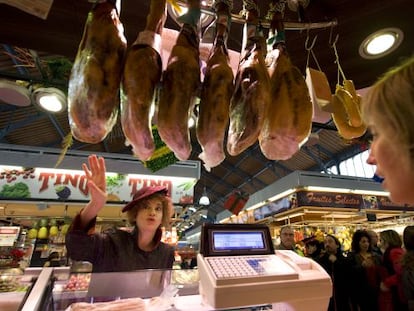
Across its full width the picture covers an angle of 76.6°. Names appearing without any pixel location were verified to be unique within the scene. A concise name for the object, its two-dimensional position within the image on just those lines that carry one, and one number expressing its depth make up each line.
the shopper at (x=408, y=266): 2.64
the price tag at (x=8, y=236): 5.14
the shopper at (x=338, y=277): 3.36
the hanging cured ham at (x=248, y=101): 0.73
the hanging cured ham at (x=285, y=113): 0.79
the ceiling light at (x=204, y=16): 1.07
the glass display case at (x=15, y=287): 0.86
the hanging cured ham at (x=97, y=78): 0.61
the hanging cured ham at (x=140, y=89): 0.63
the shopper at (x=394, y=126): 0.62
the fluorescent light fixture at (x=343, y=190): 6.30
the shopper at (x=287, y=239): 3.56
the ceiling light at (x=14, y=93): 2.92
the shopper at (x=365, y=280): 3.26
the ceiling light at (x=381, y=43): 1.41
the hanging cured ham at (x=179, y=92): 0.67
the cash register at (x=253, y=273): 0.71
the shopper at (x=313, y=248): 3.70
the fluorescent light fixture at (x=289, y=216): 6.68
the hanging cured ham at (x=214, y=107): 0.71
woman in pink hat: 1.12
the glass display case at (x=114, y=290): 0.82
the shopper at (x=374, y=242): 3.68
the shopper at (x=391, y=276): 3.00
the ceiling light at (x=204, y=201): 7.41
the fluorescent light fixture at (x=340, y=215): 6.96
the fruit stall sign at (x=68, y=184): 4.05
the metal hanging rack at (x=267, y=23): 0.97
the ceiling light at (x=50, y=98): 3.04
